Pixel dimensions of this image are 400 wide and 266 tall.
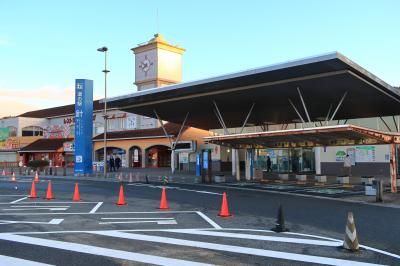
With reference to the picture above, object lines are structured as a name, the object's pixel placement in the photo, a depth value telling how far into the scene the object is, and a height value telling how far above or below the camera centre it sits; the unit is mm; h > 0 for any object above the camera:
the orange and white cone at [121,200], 16094 -1264
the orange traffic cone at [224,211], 13008 -1360
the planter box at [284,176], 31639 -876
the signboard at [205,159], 30064 +380
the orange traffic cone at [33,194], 18500 -1182
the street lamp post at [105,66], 36219 +8190
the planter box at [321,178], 28625 -901
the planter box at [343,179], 27016 -928
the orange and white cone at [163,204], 14944 -1320
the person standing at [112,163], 45153 +163
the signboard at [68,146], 56562 +2469
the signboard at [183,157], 44969 +779
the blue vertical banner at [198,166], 36219 -110
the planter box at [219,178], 29625 -895
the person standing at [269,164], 40281 +22
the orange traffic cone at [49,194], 18106 -1162
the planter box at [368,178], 25211 -850
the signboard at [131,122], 53944 +5194
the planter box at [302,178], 30125 -941
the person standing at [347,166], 30750 -154
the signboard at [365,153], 33000 +760
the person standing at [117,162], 46125 +319
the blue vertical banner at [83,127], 39062 +3367
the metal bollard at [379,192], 17641 -1119
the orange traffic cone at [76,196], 17672 -1221
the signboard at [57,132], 62156 +4788
